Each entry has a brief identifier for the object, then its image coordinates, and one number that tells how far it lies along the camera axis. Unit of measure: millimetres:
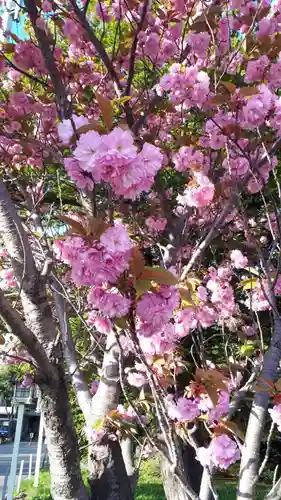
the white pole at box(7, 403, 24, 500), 5578
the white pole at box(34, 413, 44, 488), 8097
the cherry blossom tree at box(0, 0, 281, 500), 1090
